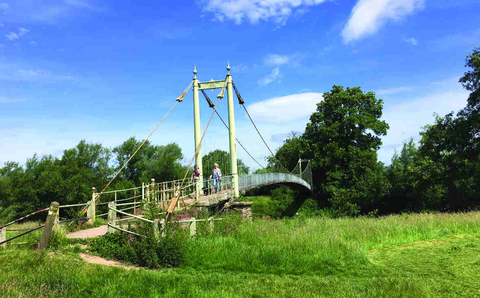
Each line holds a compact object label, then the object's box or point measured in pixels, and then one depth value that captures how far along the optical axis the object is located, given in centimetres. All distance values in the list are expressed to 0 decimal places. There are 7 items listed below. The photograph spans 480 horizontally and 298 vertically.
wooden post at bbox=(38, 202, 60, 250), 670
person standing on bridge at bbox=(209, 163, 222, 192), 1339
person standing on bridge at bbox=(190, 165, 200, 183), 1393
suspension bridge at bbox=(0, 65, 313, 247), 787
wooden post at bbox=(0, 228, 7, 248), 745
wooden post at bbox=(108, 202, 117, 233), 802
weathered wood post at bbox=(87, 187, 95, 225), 999
